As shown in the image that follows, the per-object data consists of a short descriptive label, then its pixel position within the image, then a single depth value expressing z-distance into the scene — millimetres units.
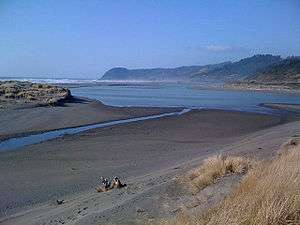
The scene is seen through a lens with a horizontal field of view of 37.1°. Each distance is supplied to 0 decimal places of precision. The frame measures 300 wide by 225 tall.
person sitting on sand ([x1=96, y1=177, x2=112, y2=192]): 10741
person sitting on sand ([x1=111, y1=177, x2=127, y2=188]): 10719
